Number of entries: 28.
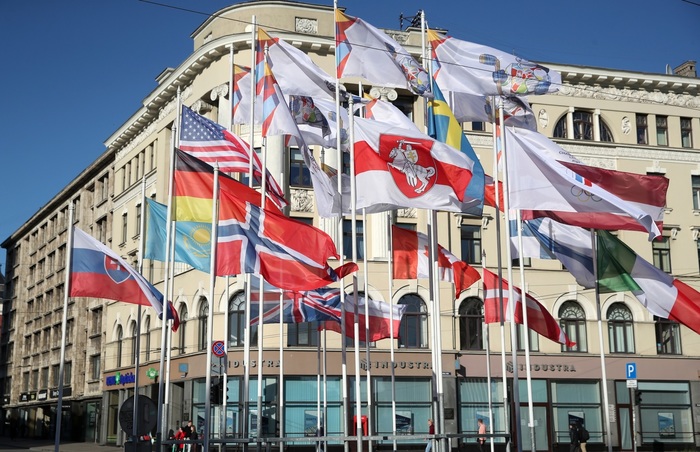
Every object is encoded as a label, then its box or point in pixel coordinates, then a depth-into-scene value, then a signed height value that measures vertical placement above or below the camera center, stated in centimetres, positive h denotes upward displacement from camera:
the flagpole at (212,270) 1858 +290
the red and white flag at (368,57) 2197 +825
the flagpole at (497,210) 2103 +475
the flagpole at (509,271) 1956 +300
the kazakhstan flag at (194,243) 2134 +388
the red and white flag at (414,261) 2473 +396
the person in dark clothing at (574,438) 3406 -109
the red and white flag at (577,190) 1922 +456
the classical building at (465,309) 4141 +480
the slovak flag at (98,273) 2111 +320
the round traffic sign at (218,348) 3127 +216
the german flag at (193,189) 2083 +497
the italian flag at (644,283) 1962 +270
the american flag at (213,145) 2375 +684
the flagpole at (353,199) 1855 +428
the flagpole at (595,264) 2100 +320
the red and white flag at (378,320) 2588 +256
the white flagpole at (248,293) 2122 +283
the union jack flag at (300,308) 2447 +271
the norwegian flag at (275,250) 1908 +333
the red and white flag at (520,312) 2417 +255
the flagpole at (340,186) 2108 +534
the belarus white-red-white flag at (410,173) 1894 +480
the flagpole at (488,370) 2381 +86
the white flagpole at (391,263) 2442 +399
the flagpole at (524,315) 2064 +216
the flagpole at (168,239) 2112 +424
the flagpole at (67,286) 2009 +286
